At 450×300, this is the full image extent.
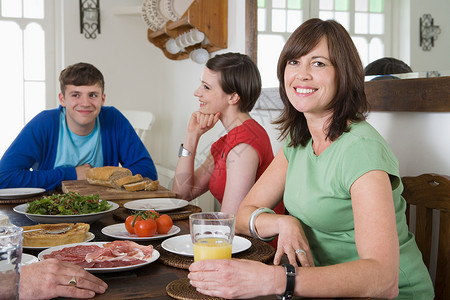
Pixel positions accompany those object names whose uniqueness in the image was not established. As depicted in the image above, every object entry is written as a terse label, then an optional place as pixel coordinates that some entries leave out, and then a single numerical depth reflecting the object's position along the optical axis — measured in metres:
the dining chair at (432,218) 1.41
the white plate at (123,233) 1.37
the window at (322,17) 1.89
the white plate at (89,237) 1.34
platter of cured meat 1.09
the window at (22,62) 4.20
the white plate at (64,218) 1.54
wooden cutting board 1.96
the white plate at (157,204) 1.76
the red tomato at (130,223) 1.41
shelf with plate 2.93
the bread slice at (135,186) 2.05
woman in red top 1.99
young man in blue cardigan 2.48
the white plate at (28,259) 1.11
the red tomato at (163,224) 1.42
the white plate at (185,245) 1.22
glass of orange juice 1.01
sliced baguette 2.14
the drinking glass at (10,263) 0.75
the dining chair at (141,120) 3.90
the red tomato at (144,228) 1.38
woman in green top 1.01
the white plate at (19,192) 2.05
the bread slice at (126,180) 2.07
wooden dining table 0.98
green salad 1.58
